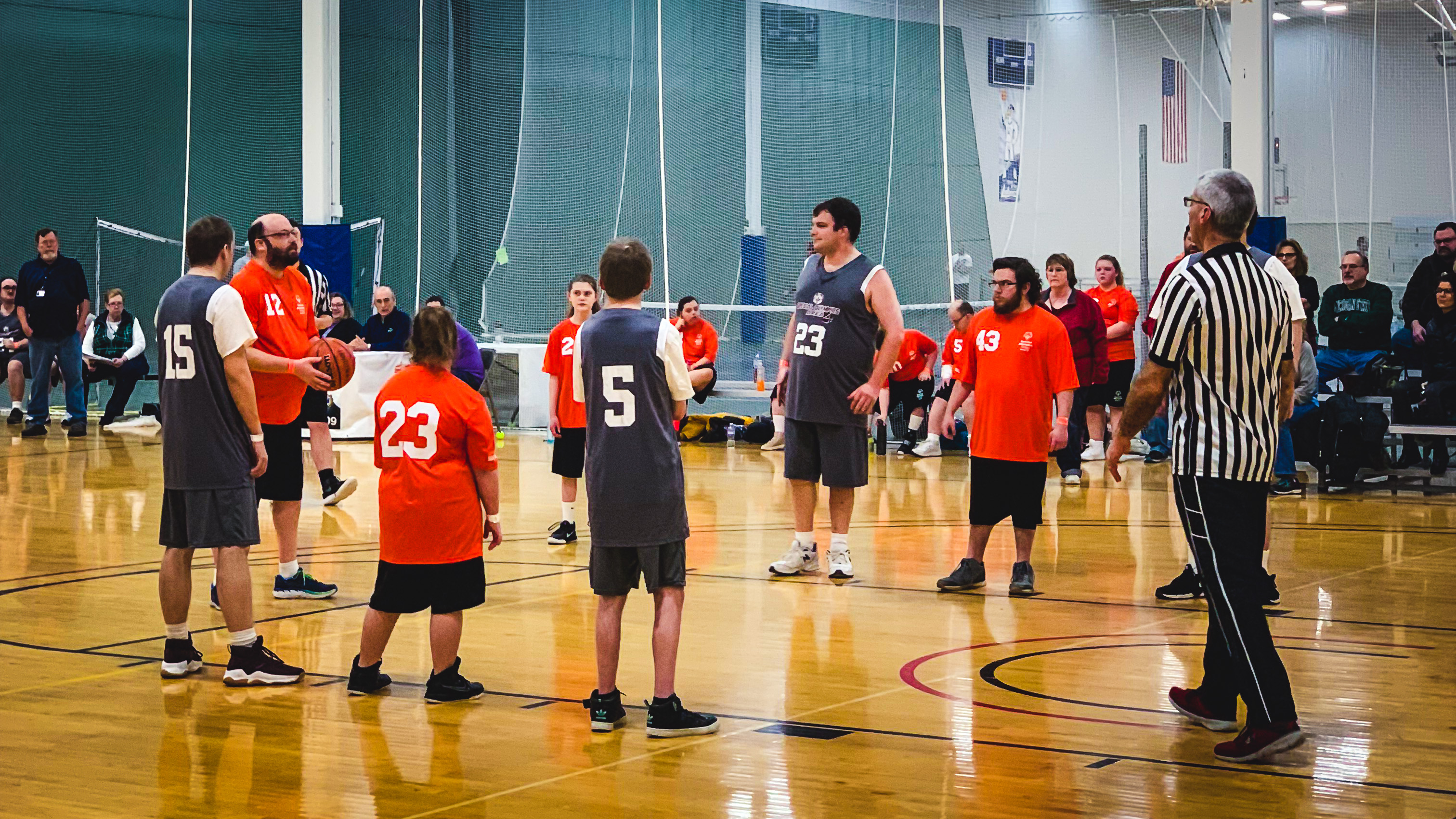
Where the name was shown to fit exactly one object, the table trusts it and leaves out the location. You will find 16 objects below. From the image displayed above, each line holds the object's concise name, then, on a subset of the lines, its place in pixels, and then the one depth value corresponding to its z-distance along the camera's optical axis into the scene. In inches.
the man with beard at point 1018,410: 298.4
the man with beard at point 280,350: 265.7
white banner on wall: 697.0
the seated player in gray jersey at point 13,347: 728.3
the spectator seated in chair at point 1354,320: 501.4
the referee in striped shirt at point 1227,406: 184.2
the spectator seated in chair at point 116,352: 730.2
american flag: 645.9
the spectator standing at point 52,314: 665.6
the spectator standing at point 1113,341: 575.8
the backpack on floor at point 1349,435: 482.6
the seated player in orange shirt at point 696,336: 647.8
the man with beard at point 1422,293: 496.7
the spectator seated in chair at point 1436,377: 475.2
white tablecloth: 678.5
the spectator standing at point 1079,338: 502.6
